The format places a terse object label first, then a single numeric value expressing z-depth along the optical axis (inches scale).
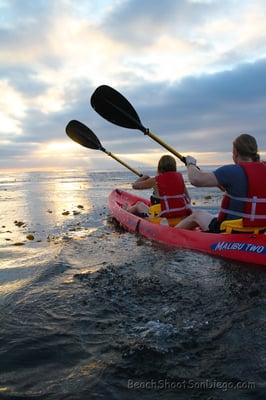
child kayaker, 299.0
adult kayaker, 210.5
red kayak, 213.2
